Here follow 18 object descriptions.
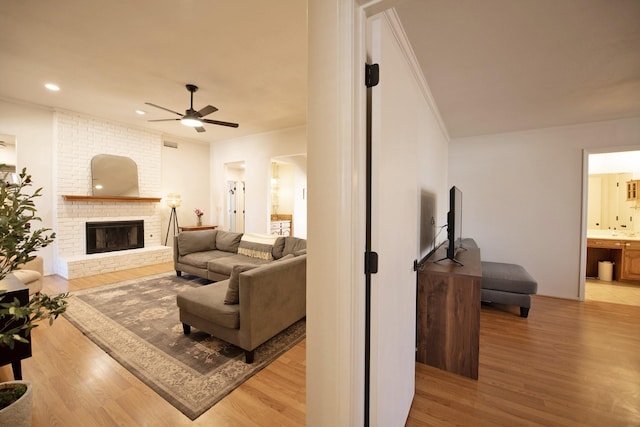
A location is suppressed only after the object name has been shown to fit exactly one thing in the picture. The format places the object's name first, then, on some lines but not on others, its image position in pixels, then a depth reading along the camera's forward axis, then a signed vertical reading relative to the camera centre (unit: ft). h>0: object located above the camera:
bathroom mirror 15.74 +0.27
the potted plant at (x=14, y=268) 3.64 -1.01
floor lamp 19.04 -0.17
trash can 14.89 -3.71
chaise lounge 9.89 -3.20
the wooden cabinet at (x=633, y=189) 15.01 +1.15
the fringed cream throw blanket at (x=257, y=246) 13.14 -2.13
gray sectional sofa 6.89 -2.90
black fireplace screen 15.88 -2.00
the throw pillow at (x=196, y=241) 14.12 -2.07
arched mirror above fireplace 16.02 +1.98
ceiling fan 11.02 +4.04
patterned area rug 5.92 -4.22
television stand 6.48 -2.94
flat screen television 7.30 -0.42
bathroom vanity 14.07 -2.49
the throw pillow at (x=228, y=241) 14.74 -2.09
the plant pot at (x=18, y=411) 3.92 -3.33
